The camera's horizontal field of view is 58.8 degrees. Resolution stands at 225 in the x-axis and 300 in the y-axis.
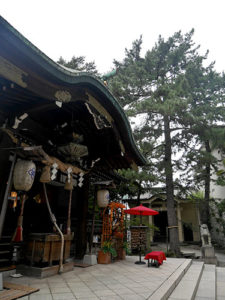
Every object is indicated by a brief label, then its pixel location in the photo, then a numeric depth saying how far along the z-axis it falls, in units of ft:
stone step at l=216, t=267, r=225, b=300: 17.42
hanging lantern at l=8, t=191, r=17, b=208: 19.01
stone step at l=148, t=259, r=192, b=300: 12.73
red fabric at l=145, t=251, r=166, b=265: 23.21
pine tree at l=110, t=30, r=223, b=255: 44.45
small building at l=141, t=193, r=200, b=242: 69.62
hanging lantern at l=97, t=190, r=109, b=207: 24.23
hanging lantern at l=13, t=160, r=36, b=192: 13.61
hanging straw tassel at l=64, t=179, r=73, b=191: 19.24
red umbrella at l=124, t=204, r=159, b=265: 28.21
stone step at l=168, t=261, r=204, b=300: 14.49
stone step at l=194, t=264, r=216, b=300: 16.41
